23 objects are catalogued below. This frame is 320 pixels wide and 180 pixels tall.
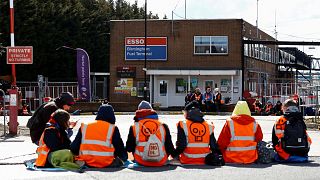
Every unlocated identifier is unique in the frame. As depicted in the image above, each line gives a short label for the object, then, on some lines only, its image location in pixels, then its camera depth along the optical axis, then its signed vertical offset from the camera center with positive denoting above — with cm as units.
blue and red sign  4216 +317
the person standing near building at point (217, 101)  3358 -84
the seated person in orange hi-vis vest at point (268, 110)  3241 -136
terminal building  4194 +231
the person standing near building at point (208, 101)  3331 -84
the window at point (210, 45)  4206 +334
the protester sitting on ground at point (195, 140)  1076 -105
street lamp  4061 +263
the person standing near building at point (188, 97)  3078 -58
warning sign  4231 +42
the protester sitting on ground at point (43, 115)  1170 -60
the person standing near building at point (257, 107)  3283 -120
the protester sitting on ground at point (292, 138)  1120 -106
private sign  1664 +103
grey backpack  1106 -137
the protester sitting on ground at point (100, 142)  1028 -105
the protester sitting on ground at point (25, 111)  3133 -142
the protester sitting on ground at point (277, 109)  3162 -128
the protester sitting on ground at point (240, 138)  1098 -103
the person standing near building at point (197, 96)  2955 -47
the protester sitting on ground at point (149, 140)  1053 -104
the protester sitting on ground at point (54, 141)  1031 -105
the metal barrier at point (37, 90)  3866 -21
